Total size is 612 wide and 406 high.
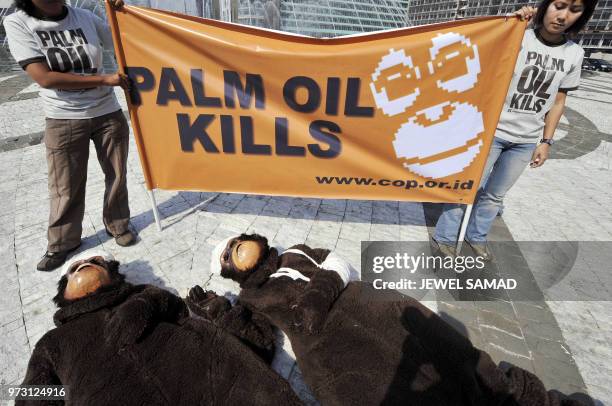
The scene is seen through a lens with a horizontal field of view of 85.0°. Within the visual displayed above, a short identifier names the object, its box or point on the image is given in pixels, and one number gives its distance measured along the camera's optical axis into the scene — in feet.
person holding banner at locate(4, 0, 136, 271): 8.67
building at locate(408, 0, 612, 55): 227.20
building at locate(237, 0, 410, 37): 90.43
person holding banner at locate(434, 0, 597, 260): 8.57
